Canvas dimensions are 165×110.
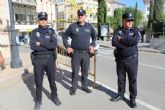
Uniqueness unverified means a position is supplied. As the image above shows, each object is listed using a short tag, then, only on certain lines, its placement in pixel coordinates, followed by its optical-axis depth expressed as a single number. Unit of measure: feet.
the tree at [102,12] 52.58
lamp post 13.66
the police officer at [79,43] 9.57
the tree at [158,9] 46.38
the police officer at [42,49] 8.43
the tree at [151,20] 43.94
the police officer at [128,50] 8.27
